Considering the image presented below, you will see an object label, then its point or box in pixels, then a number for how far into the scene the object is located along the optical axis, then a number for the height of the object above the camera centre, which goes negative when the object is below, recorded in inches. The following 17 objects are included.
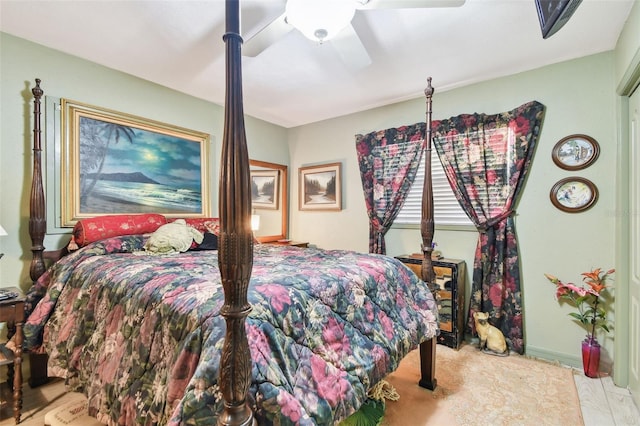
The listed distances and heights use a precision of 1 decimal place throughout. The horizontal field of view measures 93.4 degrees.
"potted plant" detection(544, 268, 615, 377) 90.5 -31.1
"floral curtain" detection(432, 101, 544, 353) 106.7 +6.9
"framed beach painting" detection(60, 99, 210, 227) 100.6 +17.6
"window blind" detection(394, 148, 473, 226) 125.0 +3.1
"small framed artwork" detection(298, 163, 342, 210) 160.9 +13.2
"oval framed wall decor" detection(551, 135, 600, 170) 96.6 +19.0
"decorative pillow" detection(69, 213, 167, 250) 92.6 -4.7
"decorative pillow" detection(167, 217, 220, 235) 117.1 -4.9
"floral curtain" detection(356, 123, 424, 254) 134.8 +19.1
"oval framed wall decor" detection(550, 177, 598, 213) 97.0 +5.1
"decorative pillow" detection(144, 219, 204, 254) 95.0 -8.9
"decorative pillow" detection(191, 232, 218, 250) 108.0 -11.5
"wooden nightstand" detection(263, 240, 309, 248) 163.9 -17.6
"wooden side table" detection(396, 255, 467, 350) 111.4 -33.7
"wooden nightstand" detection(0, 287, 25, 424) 69.9 -31.7
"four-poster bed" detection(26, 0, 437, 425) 32.2 -18.9
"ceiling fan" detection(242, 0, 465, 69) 61.8 +42.4
